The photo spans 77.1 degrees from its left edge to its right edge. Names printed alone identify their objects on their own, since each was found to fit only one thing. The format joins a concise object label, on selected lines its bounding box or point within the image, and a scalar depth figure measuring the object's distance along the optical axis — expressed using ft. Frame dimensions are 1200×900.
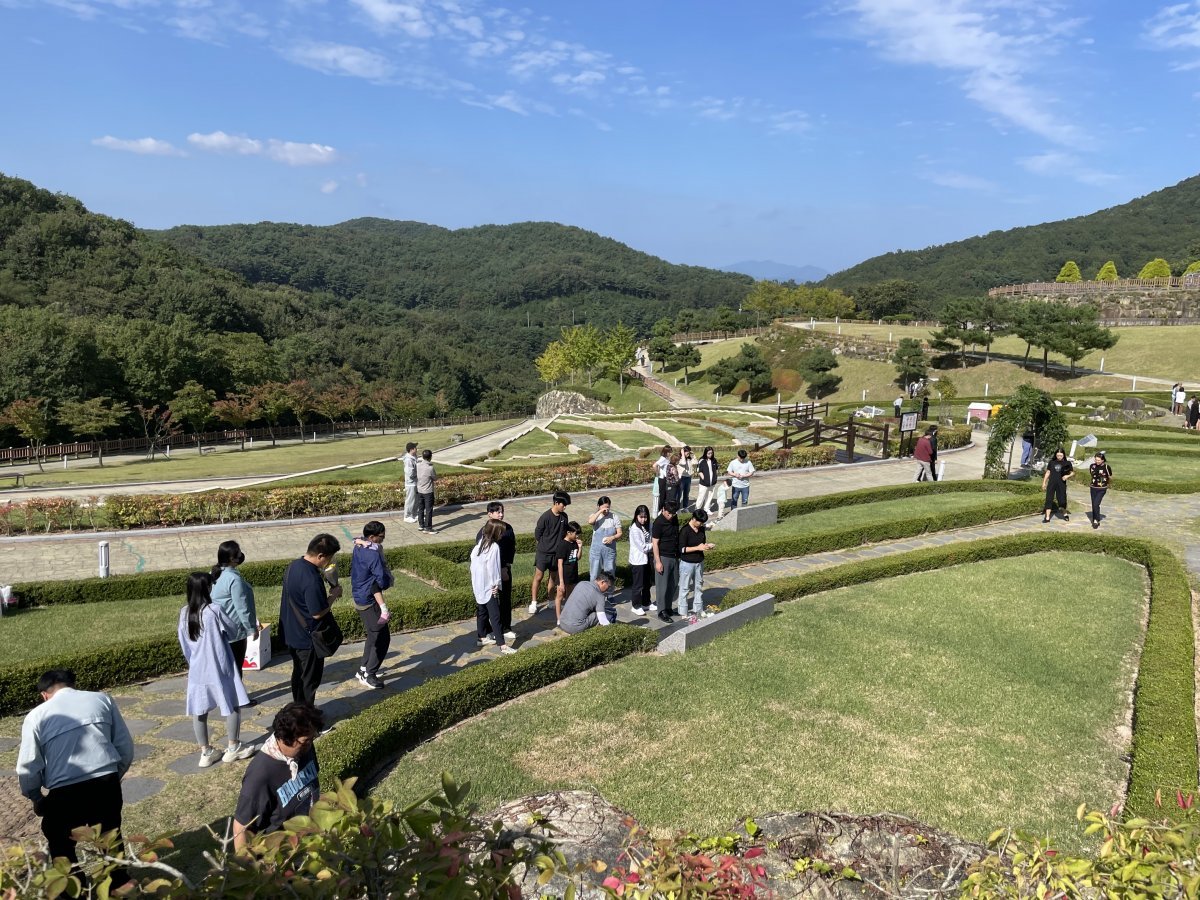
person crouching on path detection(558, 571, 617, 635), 31.50
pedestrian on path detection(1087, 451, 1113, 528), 50.90
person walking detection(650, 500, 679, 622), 33.14
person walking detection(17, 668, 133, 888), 15.37
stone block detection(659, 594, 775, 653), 31.17
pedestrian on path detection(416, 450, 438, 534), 50.24
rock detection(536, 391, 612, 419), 181.16
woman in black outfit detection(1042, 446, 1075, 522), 51.80
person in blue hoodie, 26.12
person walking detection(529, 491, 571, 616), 32.58
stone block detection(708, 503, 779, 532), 53.36
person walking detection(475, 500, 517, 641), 29.53
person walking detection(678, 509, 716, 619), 33.32
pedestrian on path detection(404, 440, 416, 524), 50.29
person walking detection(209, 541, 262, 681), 22.99
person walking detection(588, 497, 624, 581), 33.35
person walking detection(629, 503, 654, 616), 33.94
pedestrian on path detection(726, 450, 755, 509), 53.88
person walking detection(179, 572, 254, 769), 21.22
